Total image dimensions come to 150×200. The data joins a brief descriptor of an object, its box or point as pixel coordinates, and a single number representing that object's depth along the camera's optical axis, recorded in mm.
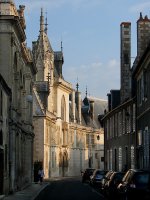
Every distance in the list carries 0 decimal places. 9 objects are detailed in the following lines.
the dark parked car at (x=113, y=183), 30516
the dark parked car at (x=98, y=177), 46031
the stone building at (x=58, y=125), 79500
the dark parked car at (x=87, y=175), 61797
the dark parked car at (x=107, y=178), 34425
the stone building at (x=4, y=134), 33625
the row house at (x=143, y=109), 38038
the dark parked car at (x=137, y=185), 22562
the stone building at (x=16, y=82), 38500
